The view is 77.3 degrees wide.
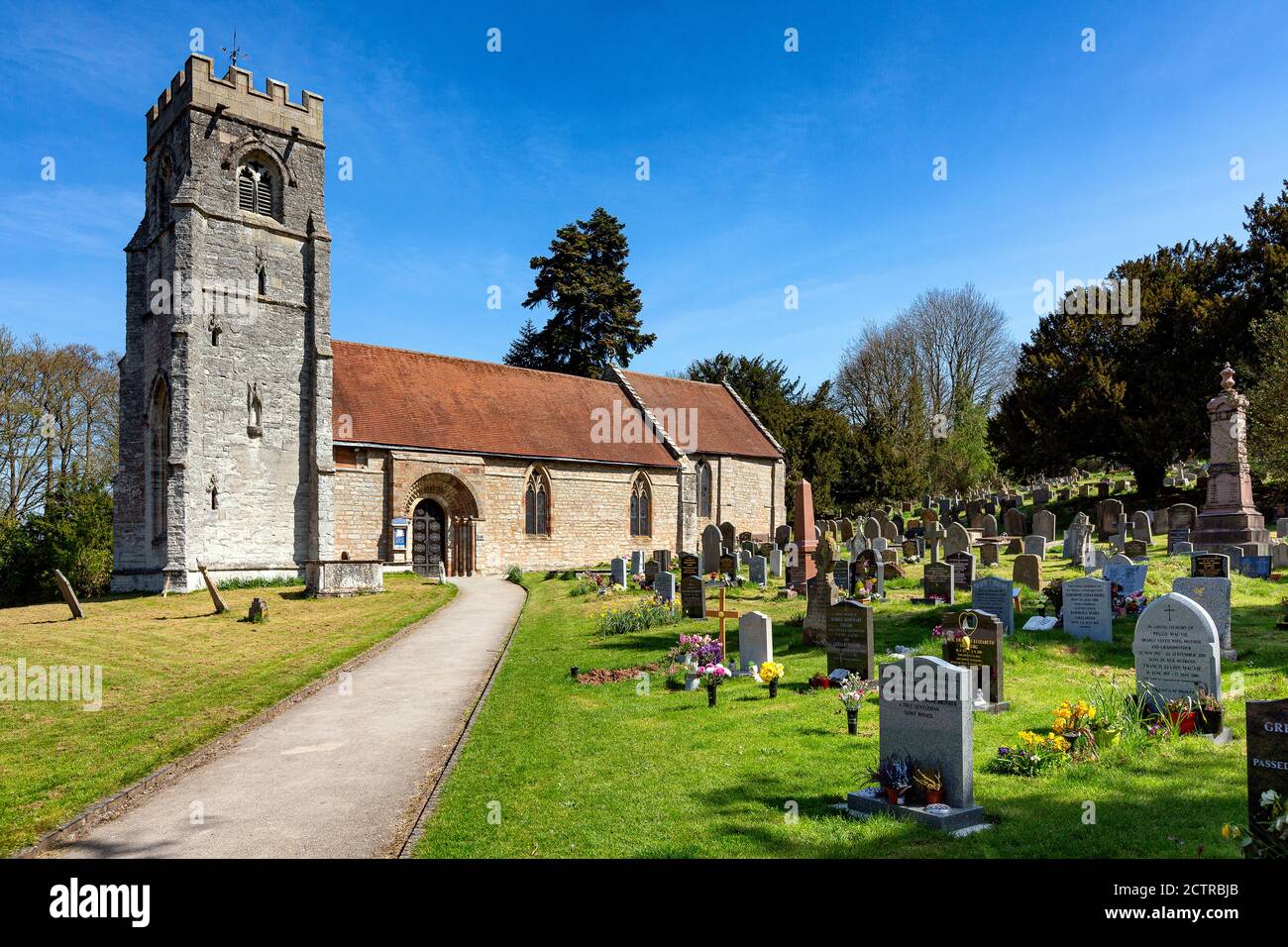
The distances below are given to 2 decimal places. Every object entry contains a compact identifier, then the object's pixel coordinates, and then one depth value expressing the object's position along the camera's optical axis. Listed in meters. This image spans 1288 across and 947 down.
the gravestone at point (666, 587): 18.25
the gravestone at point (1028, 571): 16.34
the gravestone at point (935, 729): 6.11
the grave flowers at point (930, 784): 6.15
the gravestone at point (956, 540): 21.72
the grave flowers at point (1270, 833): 4.68
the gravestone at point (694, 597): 16.86
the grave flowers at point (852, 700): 8.48
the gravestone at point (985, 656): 9.05
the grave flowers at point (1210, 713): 7.46
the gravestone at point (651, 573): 23.02
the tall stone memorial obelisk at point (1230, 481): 21.38
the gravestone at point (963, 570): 17.47
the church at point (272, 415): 25.00
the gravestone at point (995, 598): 12.82
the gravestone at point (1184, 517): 24.12
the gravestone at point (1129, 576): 14.59
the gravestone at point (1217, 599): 11.02
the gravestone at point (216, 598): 20.19
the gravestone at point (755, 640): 11.70
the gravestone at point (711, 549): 27.55
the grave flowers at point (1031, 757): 6.98
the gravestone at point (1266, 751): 5.02
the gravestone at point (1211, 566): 13.74
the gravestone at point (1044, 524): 26.16
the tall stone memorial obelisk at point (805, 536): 18.59
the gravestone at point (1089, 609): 12.04
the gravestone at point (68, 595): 20.13
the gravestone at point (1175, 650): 7.88
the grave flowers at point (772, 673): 10.23
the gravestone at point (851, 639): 10.77
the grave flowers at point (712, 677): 10.29
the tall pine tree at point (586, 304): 49.69
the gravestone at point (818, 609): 13.34
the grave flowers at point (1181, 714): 7.56
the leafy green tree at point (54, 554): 26.47
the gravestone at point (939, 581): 16.22
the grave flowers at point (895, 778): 6.25
